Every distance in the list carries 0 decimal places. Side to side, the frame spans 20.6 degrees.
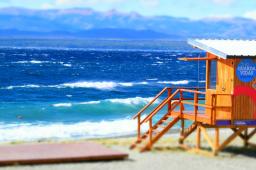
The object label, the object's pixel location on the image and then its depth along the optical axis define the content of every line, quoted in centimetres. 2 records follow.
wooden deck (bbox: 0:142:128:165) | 1906
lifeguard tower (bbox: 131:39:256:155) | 2119
